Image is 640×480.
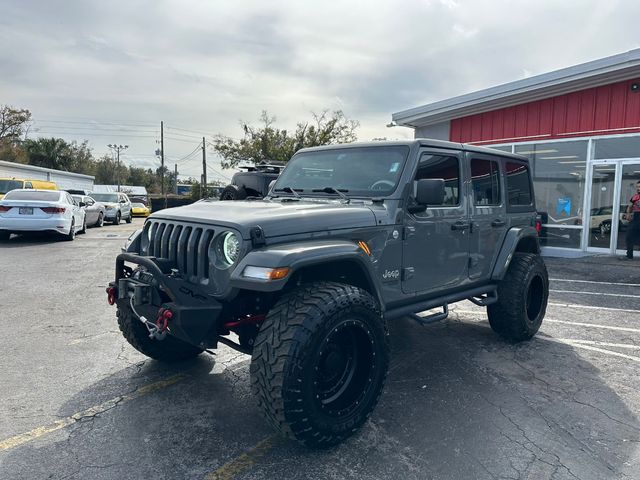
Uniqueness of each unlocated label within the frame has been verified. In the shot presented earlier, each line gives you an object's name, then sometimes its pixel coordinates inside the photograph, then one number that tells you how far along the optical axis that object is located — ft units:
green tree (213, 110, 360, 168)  109.19
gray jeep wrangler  8.61
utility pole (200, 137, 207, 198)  116.63
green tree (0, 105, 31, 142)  139.03
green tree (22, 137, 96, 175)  148.36
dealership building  33.42
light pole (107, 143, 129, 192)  247.54
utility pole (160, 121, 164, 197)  172.19
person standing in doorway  32.42
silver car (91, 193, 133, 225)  66.64
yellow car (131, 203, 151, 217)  95.76
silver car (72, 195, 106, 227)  53.58
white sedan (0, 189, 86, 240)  38.17
